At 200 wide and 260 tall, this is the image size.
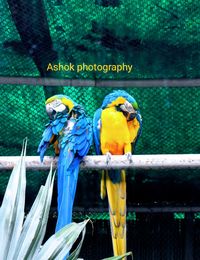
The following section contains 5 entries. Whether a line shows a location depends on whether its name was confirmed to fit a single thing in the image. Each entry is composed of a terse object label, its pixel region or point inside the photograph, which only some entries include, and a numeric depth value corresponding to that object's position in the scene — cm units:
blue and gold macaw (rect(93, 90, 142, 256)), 901
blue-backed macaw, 865
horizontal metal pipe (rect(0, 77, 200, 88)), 923
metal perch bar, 860
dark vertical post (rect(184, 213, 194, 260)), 965
